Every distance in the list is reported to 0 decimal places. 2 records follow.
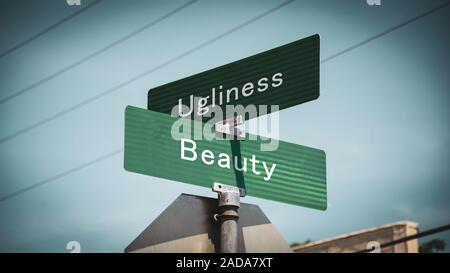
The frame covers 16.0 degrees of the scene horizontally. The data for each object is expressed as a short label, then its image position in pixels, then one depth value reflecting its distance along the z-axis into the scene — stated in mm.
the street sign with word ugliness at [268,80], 8922
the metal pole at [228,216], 8044
